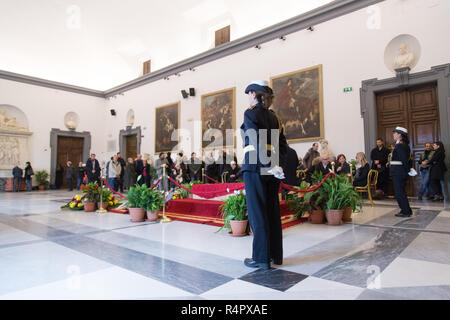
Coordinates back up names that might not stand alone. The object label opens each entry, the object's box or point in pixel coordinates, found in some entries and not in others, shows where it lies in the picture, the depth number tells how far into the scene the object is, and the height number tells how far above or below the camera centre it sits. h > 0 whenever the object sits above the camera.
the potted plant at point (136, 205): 5.25 -0.59
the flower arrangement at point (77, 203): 6.81 -0.70
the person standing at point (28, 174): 14.38 +0.01
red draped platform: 4.92 -0.75
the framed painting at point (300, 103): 9.83 +2.50
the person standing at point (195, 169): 11.56 +0.16
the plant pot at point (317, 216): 4.85 -0.75
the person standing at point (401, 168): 5.09 +0.06
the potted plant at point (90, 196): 6.70 -0.53
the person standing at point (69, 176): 15.20 -0.12
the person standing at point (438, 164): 7.18 +0.18
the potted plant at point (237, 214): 3.99 -0.59
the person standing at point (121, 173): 11.55 +0.02
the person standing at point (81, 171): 14.15 +0.13
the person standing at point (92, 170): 11.07 +0.14
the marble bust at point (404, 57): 8.16 +3.26
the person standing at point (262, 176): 2.52 -0.03
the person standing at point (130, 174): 12.50 -0.03
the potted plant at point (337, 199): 4.63 -0.45
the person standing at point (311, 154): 8.85 +0.55
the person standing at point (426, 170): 7.38 +0.03
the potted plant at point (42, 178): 15.48 -0.22
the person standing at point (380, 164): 8.16 +0.21
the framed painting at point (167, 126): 14.59 +2.44
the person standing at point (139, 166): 10.69 +0.27
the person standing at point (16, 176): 14.34 -0.09
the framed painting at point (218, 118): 12.30 +2.44
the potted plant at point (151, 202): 5.26 -0.54
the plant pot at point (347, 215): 4.92 -0.74
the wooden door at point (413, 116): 8.12 +1.65
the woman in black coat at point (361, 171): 7.38 +0.01
